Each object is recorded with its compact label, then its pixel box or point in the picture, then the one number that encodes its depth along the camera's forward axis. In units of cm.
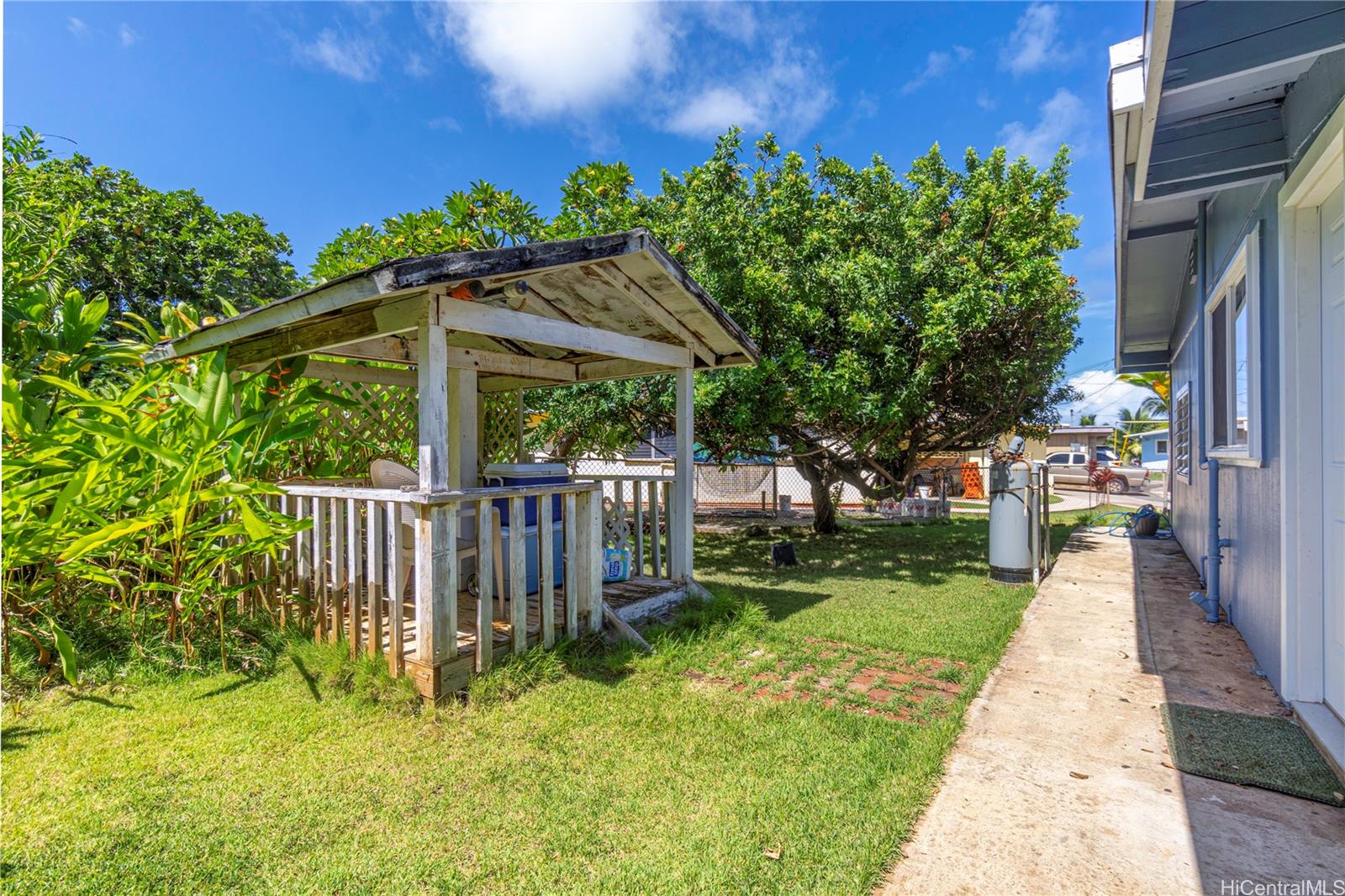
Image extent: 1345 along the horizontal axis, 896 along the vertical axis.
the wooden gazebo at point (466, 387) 341
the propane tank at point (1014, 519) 661
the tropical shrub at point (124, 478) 335
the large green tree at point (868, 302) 762
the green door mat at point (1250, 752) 247
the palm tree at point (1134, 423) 3468
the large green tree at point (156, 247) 1455
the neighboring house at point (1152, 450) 3644
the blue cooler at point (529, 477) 476
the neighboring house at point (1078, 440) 3003
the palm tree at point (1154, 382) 1628
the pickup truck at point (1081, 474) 2322
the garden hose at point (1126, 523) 1045
